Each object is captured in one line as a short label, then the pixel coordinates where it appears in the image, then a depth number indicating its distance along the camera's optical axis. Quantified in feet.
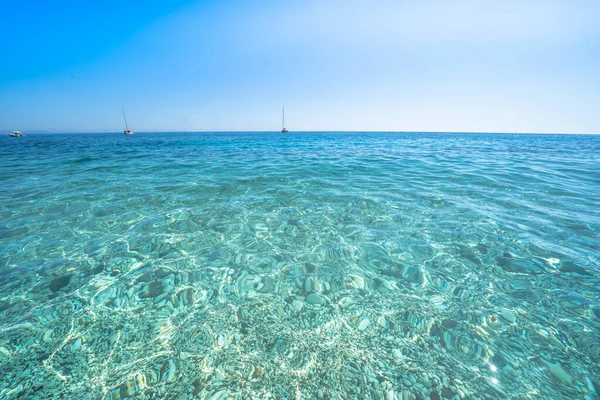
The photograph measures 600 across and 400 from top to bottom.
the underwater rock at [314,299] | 11.27
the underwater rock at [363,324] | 9.81
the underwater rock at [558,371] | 7.88
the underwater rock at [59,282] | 11.90
